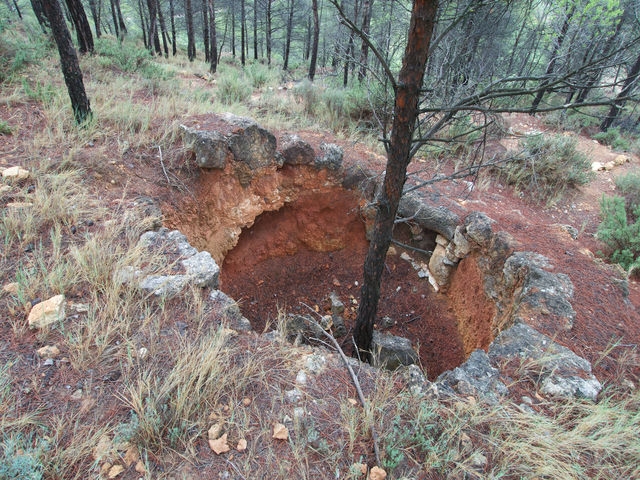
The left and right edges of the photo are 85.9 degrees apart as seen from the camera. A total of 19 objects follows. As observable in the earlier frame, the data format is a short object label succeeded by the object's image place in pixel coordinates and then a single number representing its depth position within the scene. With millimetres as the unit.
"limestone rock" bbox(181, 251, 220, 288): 2689
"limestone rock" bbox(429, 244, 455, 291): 4586
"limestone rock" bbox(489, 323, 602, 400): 2174
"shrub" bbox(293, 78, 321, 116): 7309
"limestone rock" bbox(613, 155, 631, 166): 7749
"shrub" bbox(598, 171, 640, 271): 4168
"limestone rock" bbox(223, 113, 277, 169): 4625
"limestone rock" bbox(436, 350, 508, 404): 2148
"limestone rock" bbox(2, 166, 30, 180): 3250
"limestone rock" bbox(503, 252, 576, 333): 2762
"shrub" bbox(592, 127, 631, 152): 8602
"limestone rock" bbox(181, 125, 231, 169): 4344
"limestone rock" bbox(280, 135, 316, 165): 5047
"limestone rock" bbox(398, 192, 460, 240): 4430
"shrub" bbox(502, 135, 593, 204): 5707
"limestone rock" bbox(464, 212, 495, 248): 3945
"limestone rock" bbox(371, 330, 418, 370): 3660
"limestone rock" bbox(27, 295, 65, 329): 2119
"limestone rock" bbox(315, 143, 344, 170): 5160
